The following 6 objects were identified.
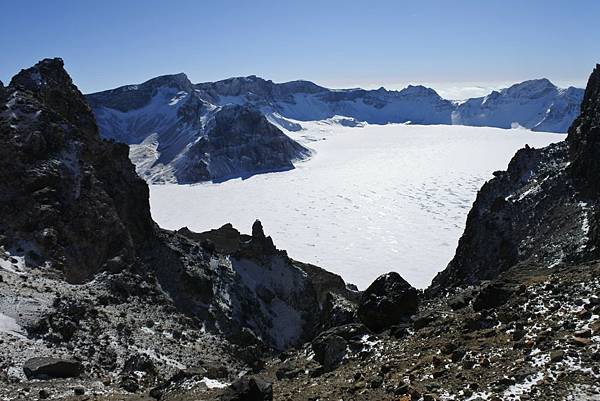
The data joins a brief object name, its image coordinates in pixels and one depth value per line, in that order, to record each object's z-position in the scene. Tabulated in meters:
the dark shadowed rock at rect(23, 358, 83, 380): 22.08
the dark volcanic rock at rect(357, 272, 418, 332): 22.07
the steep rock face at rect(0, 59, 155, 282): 35.16
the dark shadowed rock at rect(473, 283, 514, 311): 19.16
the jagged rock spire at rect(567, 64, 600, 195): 38.34
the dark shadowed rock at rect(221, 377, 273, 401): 15.10
